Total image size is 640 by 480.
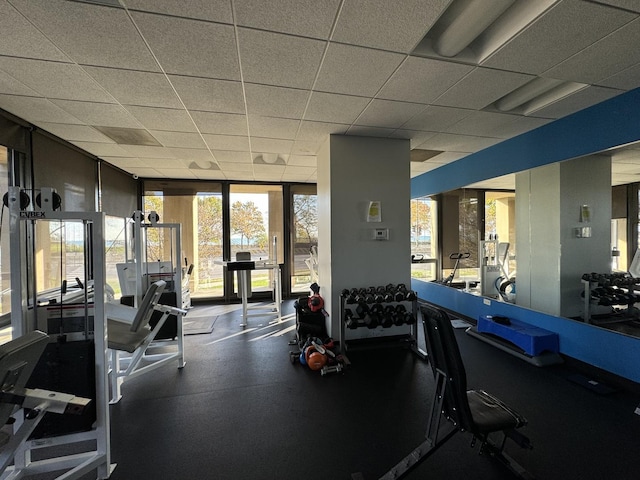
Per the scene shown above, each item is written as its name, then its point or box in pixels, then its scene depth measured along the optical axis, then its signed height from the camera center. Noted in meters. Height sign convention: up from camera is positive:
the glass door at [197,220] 5.75 +0.39
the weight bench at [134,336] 2.12 -0.75
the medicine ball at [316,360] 2.89 -1.28
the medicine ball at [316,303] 3.58 -0.85
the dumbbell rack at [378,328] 3.28 -1.18
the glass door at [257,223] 5.99 +0.32
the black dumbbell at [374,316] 3.28 -0.95
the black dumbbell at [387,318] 3.31 -0.97
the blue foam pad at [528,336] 3.00 -1.15
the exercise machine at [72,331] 1.56 -0.55
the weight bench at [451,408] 1.46 -0.96
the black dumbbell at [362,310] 3.29 -0.87
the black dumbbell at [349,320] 3.22 -0.97
